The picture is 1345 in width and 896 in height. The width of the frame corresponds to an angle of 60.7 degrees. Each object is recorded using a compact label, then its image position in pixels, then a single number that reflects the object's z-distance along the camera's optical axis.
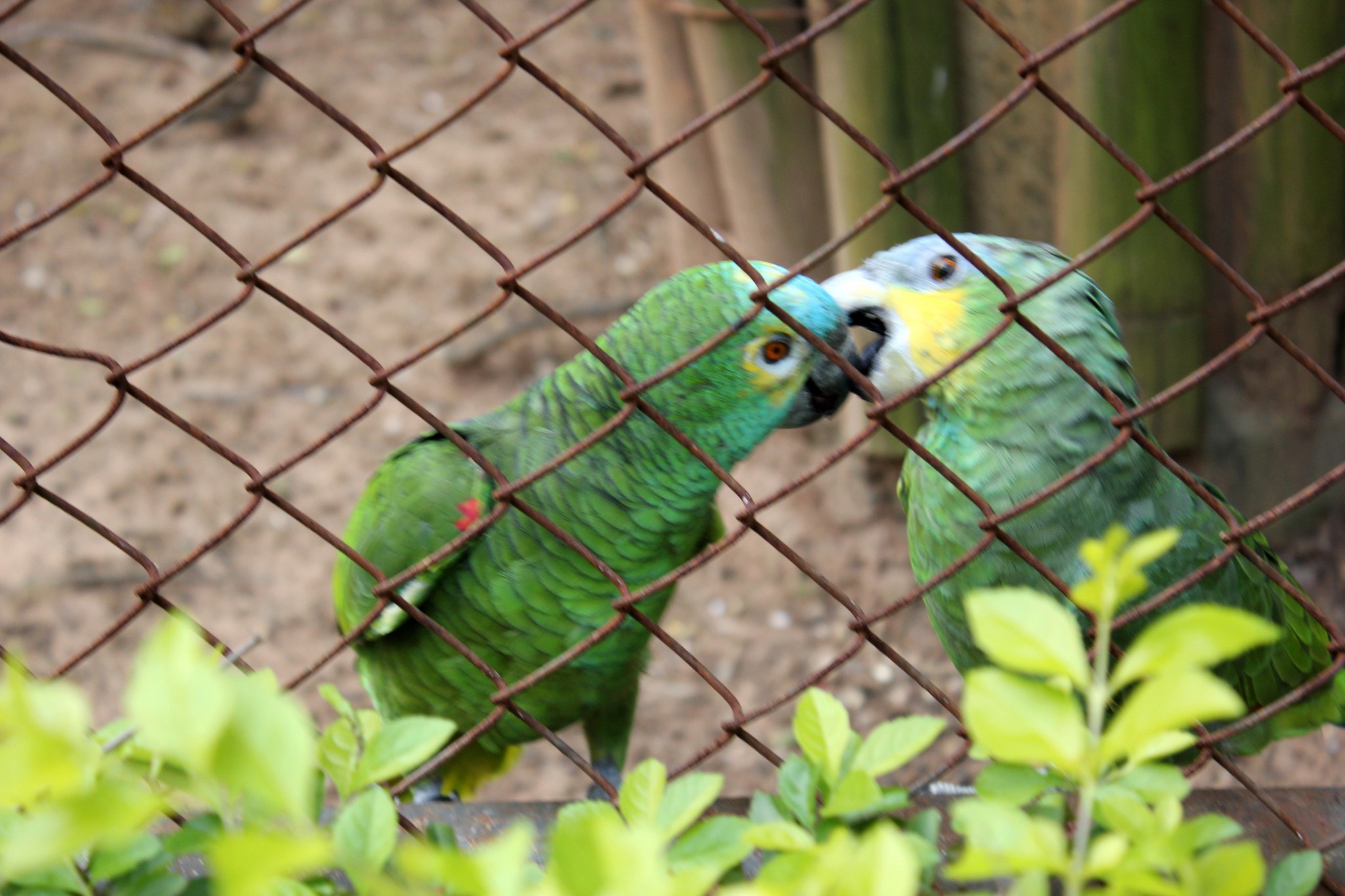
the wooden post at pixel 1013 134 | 2.47
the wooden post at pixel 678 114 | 2.97
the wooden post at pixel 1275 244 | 2.35
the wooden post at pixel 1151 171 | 2.35
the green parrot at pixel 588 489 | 1.59
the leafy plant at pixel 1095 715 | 0.61
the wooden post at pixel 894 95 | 2.46
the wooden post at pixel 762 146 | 2.73
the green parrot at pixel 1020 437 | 1.47
